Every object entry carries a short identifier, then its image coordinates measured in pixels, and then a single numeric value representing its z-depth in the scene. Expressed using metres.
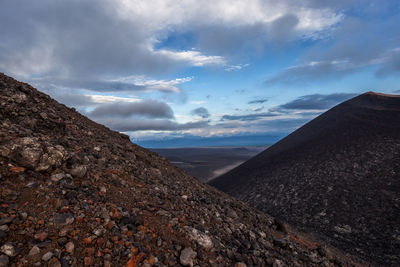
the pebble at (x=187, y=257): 4.96
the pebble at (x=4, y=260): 3.53
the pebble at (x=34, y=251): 3.83
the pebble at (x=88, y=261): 4.07
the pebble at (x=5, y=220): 4.09
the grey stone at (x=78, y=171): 6.30
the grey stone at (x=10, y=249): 3.69
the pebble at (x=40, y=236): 4.11
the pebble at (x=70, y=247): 4.12
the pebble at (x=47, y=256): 3.85
